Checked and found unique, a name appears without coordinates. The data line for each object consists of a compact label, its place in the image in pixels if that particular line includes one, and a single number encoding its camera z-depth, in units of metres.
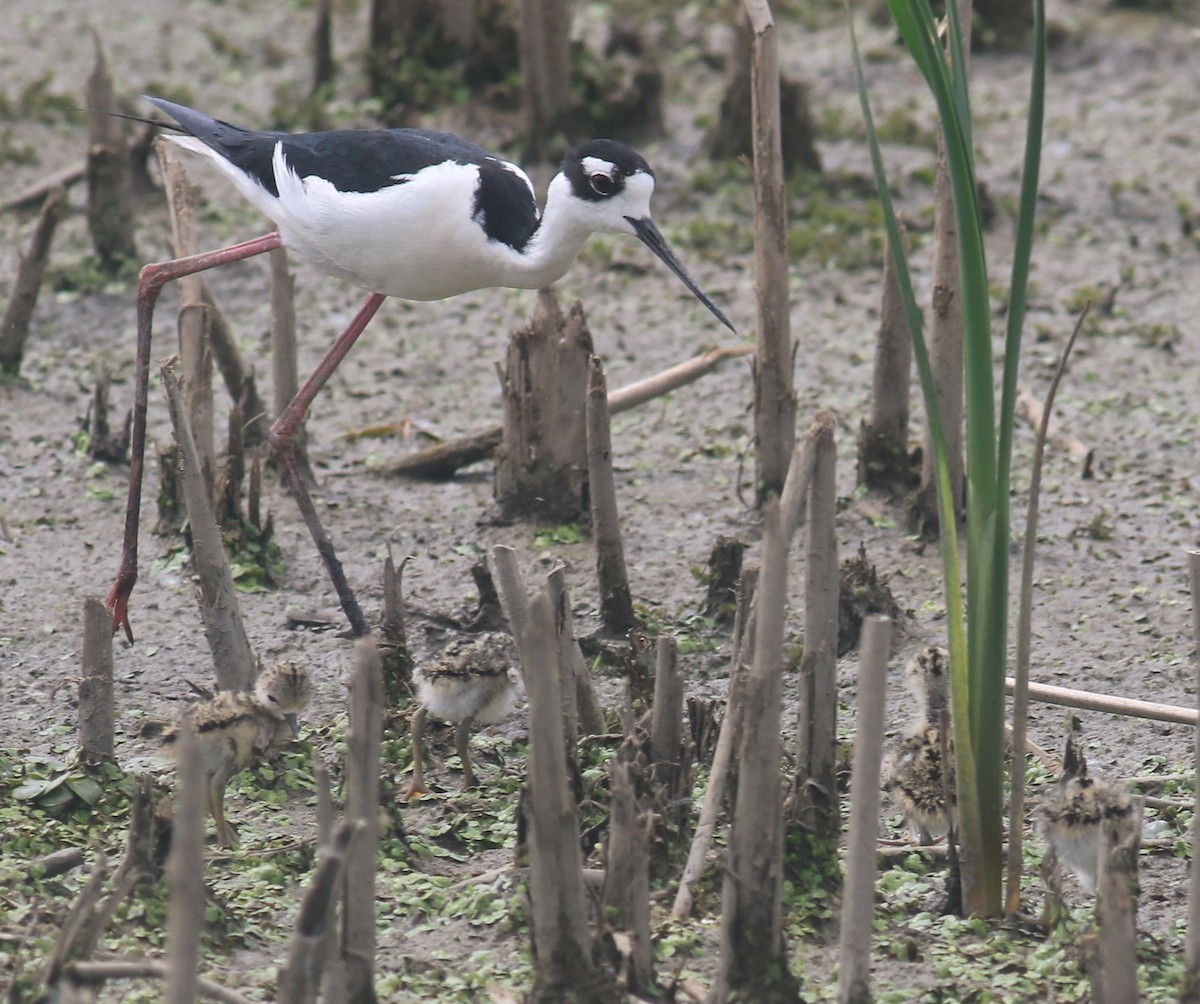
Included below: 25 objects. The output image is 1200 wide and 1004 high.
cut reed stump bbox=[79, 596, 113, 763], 8.08
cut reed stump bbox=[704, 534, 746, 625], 10.20
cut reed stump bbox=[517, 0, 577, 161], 16.33
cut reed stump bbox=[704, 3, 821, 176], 16.30
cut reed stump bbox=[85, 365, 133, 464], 12.02
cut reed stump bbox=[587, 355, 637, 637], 9.32
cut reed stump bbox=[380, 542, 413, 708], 9.17
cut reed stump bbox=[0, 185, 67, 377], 12.83
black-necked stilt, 9.18
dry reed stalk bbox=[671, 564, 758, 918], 6.81
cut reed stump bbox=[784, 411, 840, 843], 6.96
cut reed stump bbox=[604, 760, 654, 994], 6.43
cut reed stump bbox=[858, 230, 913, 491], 10.90
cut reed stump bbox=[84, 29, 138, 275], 13.89
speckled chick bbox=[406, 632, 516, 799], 8.16
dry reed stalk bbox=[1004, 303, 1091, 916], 6.49
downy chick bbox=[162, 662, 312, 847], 7.72
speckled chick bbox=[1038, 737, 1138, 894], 6.75
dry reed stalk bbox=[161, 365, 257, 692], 7.93
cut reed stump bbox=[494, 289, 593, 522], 11.16
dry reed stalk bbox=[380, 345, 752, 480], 11.95
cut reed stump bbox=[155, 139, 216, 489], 10.25
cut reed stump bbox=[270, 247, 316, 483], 11.23
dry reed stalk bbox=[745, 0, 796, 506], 10.15
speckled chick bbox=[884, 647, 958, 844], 7.46
